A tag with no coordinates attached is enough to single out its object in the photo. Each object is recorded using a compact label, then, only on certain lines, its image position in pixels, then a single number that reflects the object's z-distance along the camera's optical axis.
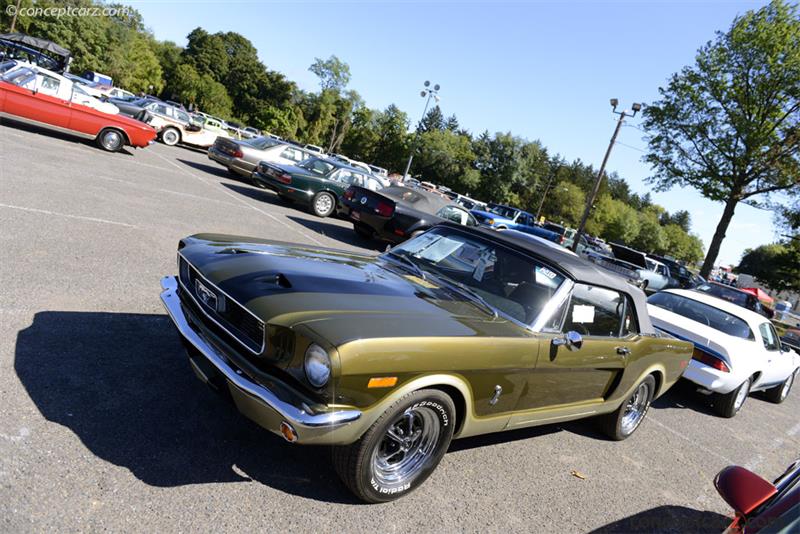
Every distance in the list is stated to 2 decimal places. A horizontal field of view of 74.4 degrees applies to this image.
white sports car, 6.66
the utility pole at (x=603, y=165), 23.91
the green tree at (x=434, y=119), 97.64
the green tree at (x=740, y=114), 25.33
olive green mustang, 2.64
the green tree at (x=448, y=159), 72.62
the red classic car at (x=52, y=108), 12.11
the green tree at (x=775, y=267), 62.17
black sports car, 12.12
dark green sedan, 13.93
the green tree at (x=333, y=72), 68.88
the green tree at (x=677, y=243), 94.03
